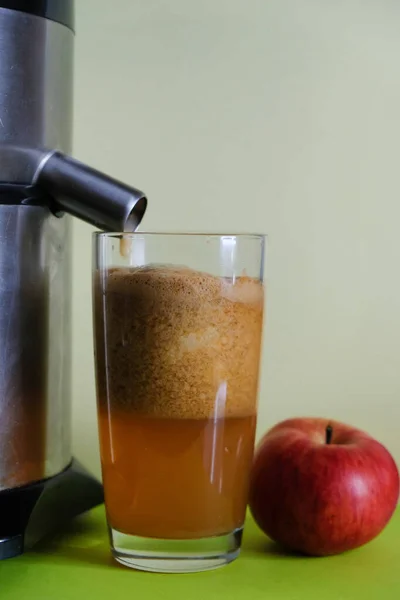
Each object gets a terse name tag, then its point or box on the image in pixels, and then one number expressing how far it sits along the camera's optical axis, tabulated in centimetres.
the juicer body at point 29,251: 62
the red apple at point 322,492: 64
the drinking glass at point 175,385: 62
